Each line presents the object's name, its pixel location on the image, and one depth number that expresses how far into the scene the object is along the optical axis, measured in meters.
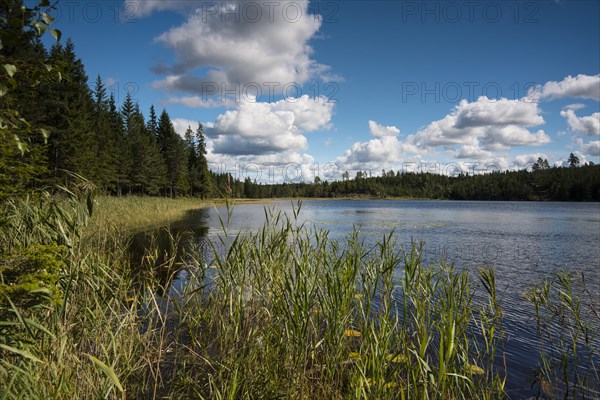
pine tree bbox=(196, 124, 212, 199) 70.19
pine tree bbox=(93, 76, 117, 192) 39.44
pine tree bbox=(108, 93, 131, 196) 46.32
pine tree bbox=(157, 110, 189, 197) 62.69
